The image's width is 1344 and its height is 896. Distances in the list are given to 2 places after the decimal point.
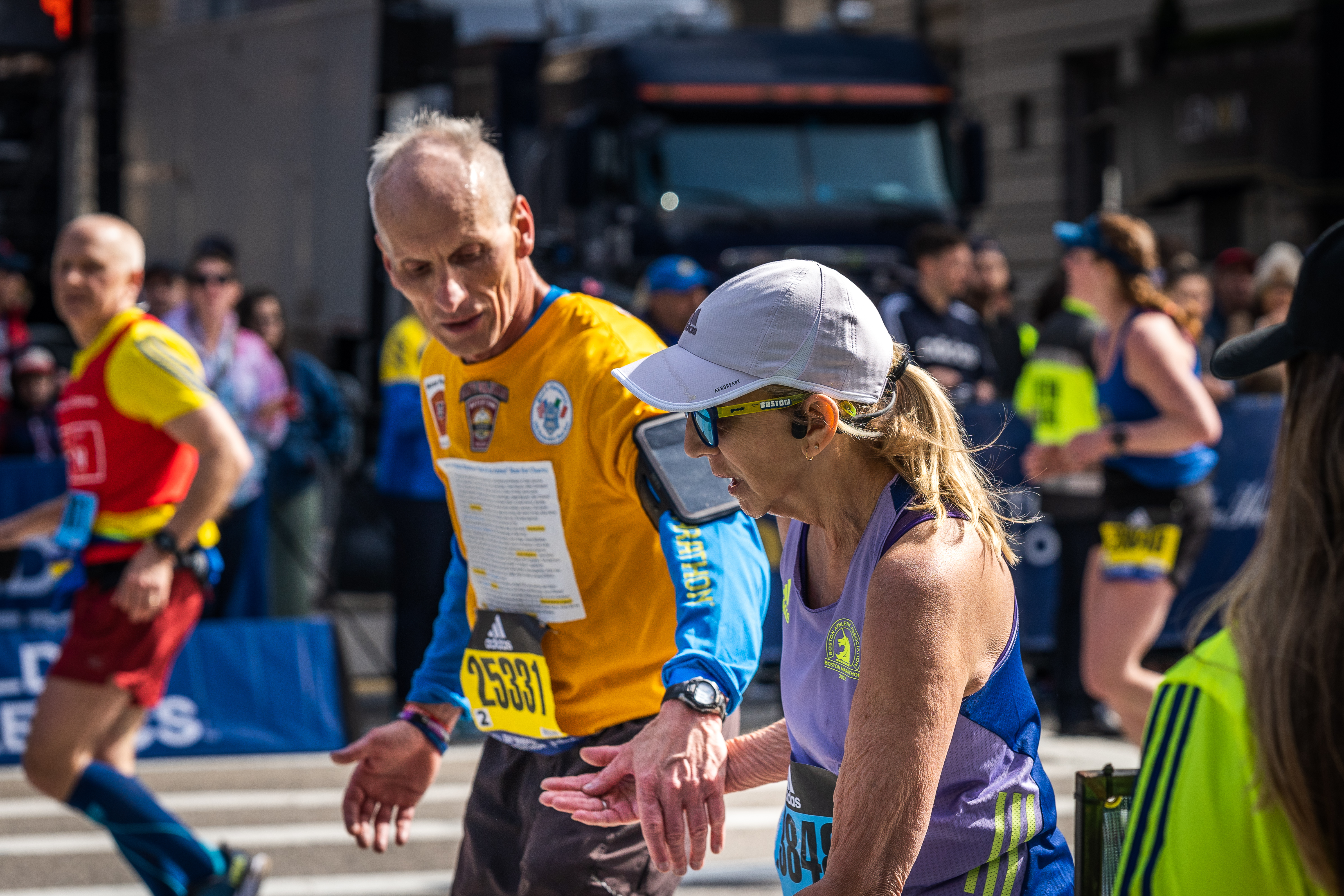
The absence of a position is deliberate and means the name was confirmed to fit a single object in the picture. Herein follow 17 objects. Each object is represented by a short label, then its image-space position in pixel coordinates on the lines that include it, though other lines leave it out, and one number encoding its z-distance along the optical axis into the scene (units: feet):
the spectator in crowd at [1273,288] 57.41
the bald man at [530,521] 19.60
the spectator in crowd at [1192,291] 64.69
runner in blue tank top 38.17
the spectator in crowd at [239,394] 52.44
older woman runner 13.01
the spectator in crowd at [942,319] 51.83
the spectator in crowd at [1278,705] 9.07
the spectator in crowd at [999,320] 64.49
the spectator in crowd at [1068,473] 45.65
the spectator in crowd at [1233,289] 76.23
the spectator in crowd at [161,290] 59.72
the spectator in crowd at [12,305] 66.59
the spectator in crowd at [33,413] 58.59
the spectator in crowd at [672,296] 52.95
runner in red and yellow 30.63
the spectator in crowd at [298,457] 55.67
